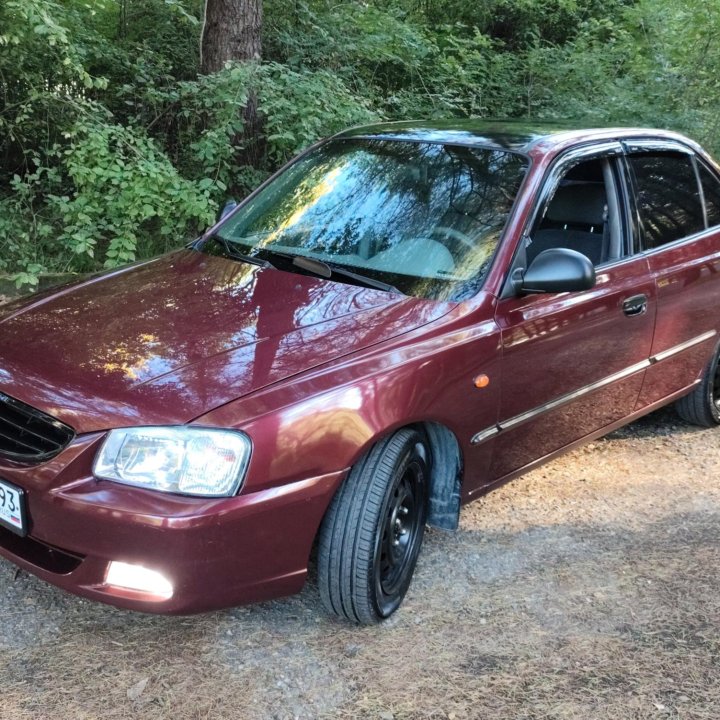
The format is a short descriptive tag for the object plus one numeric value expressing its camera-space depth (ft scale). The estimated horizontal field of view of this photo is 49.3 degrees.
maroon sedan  7.33
